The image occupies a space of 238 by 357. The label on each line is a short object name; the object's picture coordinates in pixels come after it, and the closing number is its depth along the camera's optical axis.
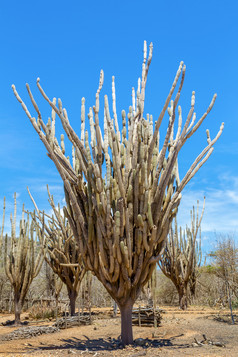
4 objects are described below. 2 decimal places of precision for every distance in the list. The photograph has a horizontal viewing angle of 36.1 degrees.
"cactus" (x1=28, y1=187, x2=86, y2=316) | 10.37
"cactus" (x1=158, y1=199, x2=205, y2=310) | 13.05
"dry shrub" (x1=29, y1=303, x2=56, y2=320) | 12.05
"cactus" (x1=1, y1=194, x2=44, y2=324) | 10.95
